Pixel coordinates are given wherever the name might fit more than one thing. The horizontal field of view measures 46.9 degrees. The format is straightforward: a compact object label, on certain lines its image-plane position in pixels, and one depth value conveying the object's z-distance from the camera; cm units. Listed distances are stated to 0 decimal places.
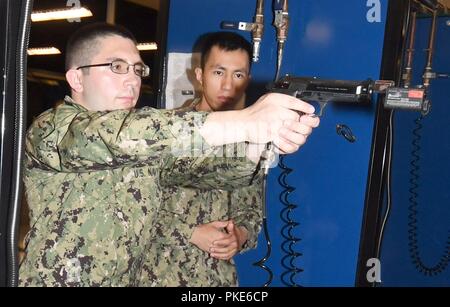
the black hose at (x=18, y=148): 71
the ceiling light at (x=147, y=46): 235
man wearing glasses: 92
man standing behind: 155
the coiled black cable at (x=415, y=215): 204
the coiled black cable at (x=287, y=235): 165
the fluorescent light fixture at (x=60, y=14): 206
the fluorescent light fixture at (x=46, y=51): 216
